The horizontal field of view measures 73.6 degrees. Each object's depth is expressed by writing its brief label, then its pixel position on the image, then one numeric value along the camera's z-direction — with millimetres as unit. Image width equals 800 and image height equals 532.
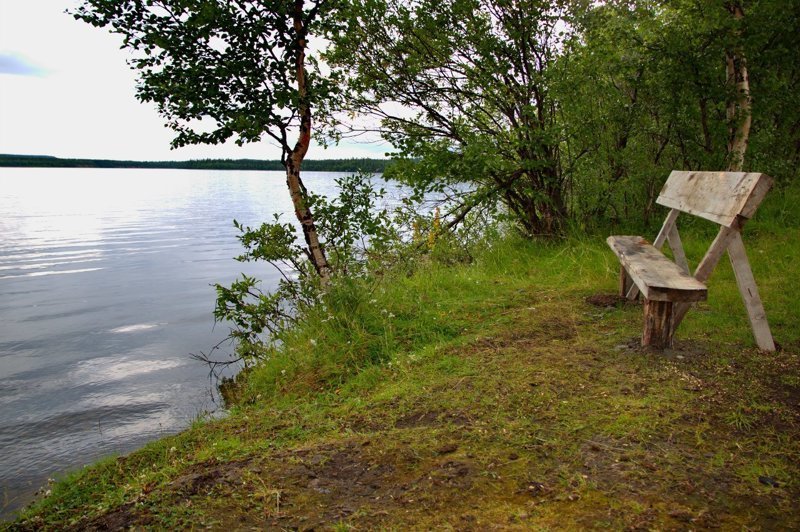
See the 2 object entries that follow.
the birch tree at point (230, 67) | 5398
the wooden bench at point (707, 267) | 3867
